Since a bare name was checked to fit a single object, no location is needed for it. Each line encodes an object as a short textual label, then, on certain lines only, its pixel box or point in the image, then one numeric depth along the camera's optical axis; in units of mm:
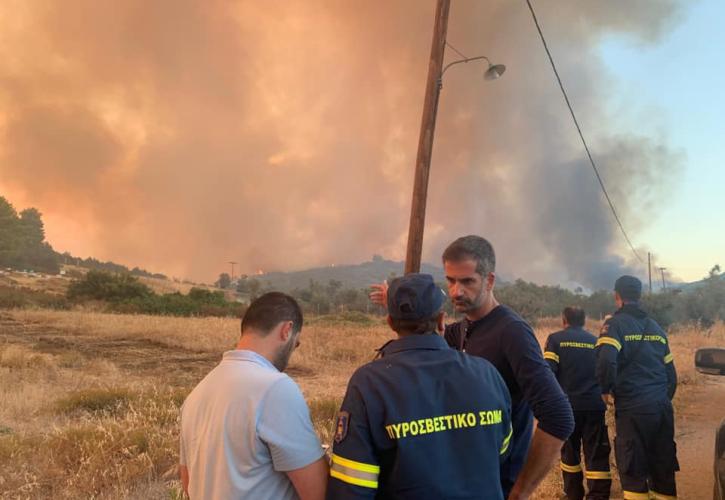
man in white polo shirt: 1921
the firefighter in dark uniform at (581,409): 5234
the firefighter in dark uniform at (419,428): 1661
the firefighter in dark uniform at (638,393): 4484
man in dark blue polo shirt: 2318
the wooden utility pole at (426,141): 5418
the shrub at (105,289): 48031
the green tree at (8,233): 58031
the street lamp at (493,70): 6898
